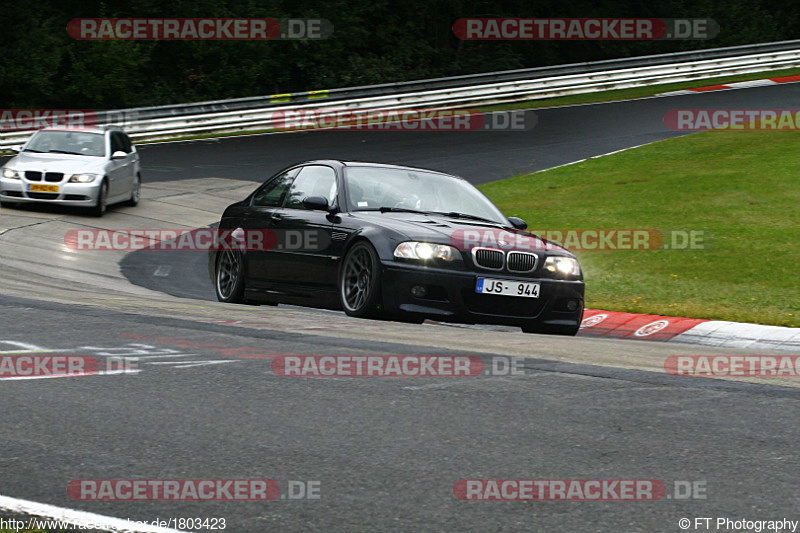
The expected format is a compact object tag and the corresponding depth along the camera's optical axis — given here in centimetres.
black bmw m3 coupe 1750
